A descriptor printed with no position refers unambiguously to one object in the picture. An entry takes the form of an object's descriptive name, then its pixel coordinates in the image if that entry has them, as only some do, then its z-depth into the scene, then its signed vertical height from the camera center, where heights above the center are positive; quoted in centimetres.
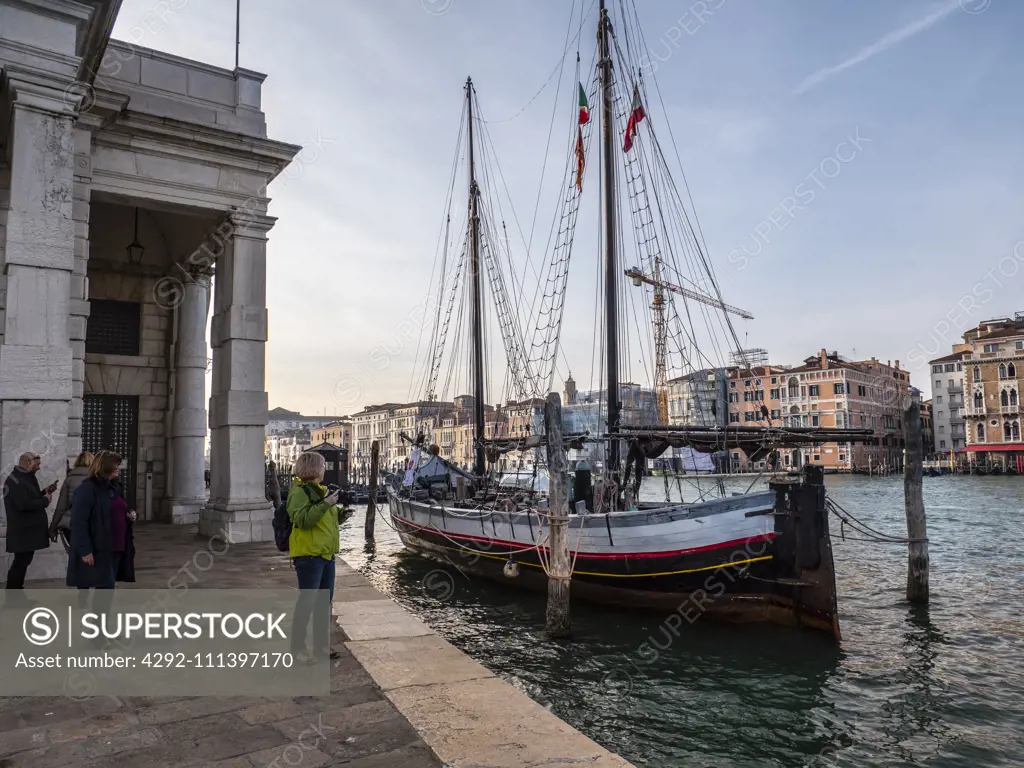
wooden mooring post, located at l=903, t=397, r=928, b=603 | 1346 -143
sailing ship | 1142 -169
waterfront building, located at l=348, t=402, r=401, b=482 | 12838 +237
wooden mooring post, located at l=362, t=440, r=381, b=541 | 2628 -215
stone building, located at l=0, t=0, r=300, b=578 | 876 +340
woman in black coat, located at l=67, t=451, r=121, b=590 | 555 -72
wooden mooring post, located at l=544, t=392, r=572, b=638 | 1109 -194
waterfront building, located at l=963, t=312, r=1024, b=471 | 7912 +567
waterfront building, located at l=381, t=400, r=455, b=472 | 12456 +384
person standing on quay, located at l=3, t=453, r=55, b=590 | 689 -75
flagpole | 1403 +854
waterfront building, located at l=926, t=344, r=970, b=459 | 9950 +538
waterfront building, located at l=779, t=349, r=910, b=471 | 8538 +491
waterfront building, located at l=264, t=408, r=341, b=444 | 17438 +420
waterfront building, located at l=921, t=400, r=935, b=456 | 10538 +198
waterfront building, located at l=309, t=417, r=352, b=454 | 14126 +197
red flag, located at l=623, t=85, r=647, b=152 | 1830 +859
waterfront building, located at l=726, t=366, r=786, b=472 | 8781 +646
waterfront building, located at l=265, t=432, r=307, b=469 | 15477 -82
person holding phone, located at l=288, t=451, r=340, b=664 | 530 -78
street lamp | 1526 +435
